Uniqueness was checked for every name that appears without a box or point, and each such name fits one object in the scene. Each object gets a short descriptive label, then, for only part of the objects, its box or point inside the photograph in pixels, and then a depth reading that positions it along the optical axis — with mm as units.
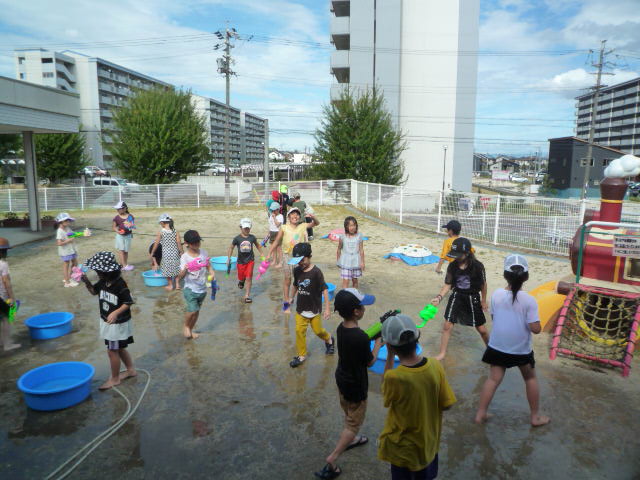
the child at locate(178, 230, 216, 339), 5848
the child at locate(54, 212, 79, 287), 8234
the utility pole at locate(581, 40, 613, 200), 37716
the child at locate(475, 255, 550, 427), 3809
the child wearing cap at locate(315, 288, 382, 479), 3379
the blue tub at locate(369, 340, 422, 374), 4980
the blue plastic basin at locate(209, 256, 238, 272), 10250
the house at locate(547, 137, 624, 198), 51719
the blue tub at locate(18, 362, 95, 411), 4203
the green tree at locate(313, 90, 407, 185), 26266
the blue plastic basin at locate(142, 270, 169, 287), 8820
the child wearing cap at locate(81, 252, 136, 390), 4473
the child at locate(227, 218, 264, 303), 7430
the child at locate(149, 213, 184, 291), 8148
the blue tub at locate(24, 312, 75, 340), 6082
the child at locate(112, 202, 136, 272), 9203
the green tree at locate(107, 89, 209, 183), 27219
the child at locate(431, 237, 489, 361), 5008
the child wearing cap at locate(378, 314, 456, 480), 2619
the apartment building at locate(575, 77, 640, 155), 83562
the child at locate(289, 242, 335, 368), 4930
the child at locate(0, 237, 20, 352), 5492
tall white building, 33094
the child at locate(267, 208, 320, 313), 7508
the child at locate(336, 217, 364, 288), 6957
